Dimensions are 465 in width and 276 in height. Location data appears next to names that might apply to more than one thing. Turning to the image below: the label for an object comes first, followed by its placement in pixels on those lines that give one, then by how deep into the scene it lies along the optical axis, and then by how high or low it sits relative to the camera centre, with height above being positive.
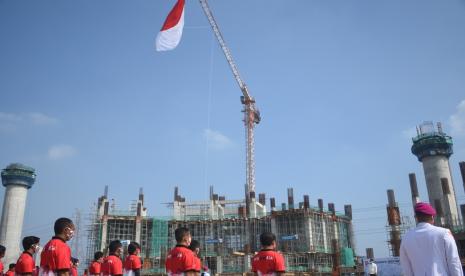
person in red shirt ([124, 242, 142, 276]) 8.73 +0.00
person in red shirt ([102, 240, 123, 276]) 8.20 +0.01
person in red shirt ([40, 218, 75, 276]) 4.89 +0.11
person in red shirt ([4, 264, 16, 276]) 10.44 -0.17
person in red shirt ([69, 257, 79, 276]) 10.91 -0.03
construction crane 65.50 +24.67
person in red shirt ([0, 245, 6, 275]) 8.82 +0.30
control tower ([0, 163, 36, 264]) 60.12 +9.19
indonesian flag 18.66 +11.08
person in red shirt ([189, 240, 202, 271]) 7.31 +0.26
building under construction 45.72 +3.36
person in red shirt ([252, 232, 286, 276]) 6.37 -0.02
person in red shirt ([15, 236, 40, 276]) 6.91 +0.11
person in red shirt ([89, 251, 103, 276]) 9.74 -0.08
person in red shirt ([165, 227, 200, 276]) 5.61 +0.04
